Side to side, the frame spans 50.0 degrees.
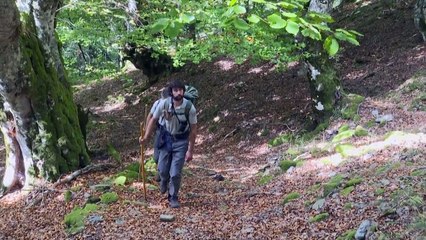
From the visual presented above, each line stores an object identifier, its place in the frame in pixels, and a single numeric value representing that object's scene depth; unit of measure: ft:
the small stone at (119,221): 21.02
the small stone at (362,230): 14.97
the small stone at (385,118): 32.65
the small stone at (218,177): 30.84
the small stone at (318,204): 19.27
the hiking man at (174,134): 21.48
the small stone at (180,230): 19.59
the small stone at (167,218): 20.93
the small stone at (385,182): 18.90
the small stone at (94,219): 21.25
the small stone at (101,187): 25.30
